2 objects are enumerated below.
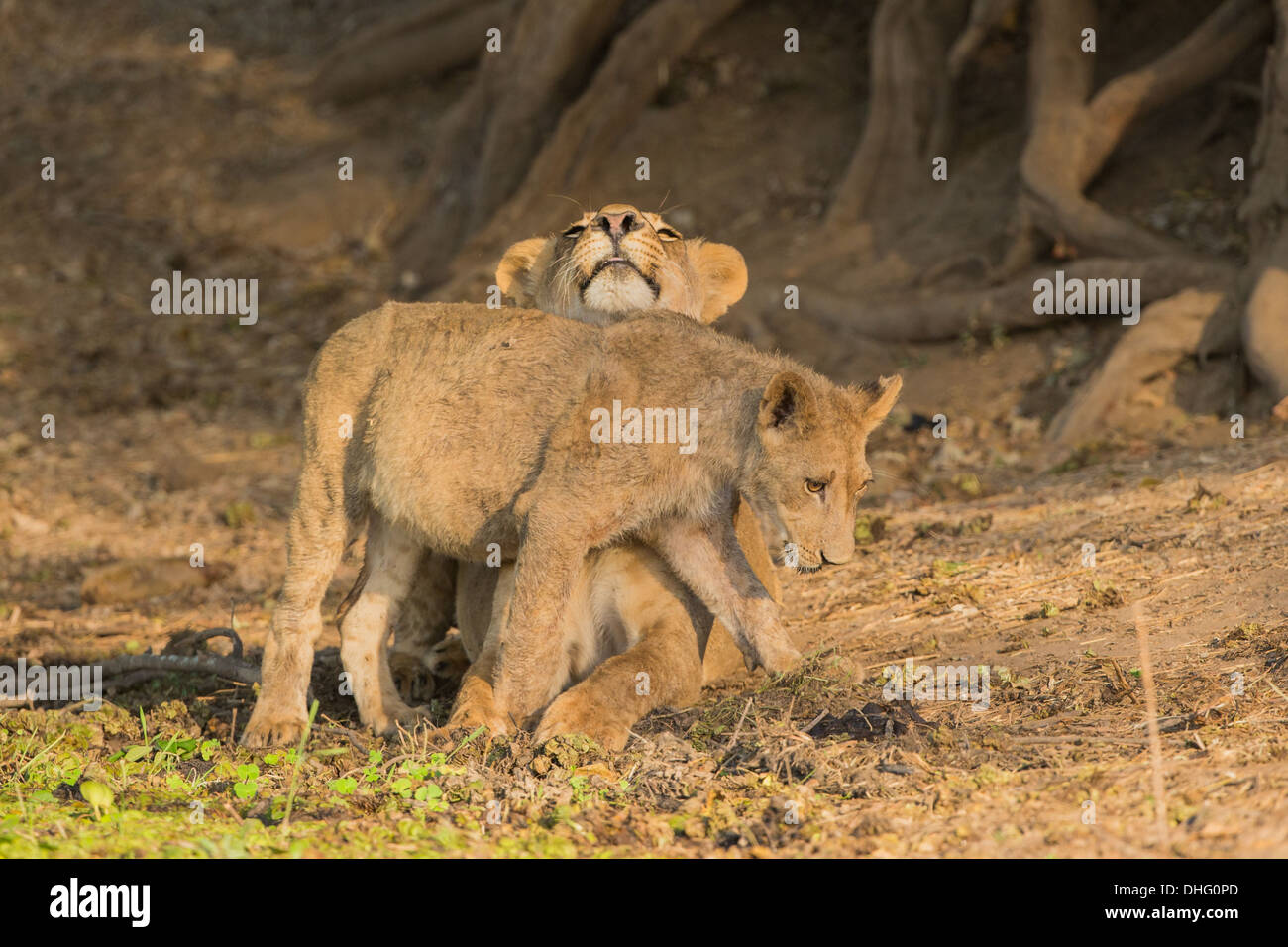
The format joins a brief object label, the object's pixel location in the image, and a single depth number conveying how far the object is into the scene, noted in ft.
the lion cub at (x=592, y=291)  21.52
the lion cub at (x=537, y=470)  18.26
